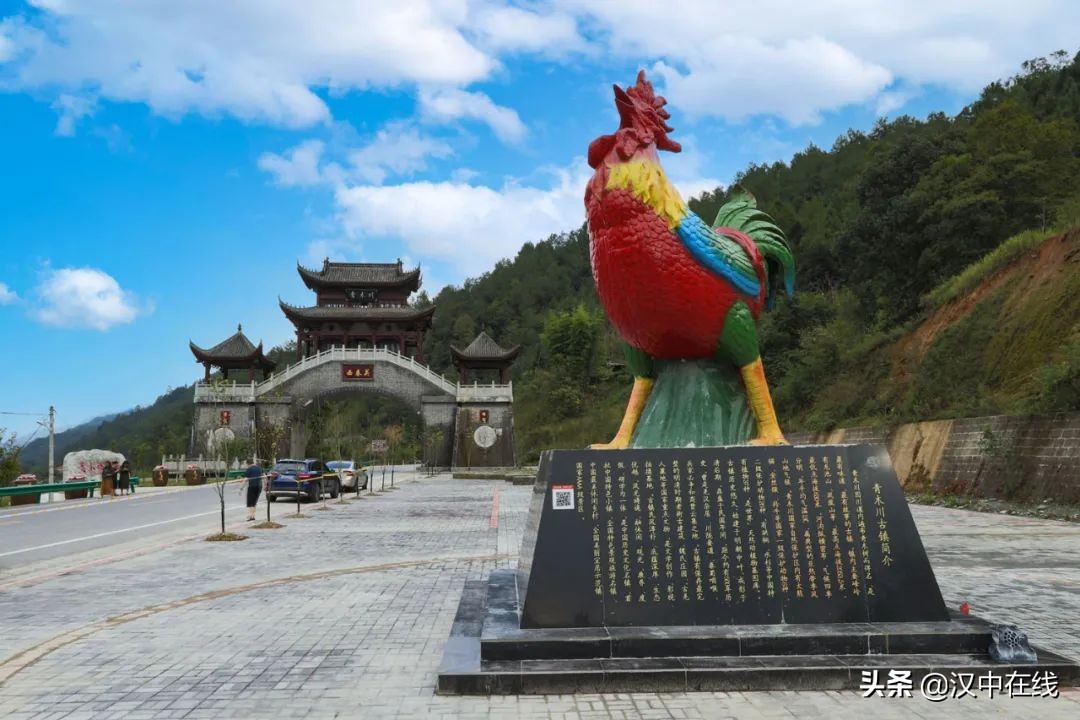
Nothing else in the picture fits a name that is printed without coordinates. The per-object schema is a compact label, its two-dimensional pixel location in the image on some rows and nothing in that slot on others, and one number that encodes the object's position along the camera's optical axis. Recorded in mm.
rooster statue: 5137
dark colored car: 16984
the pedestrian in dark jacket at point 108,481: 20234
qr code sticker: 4328
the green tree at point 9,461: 19641
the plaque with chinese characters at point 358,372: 33250
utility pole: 23750
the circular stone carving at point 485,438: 33031
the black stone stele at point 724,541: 4133
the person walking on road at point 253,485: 13438
